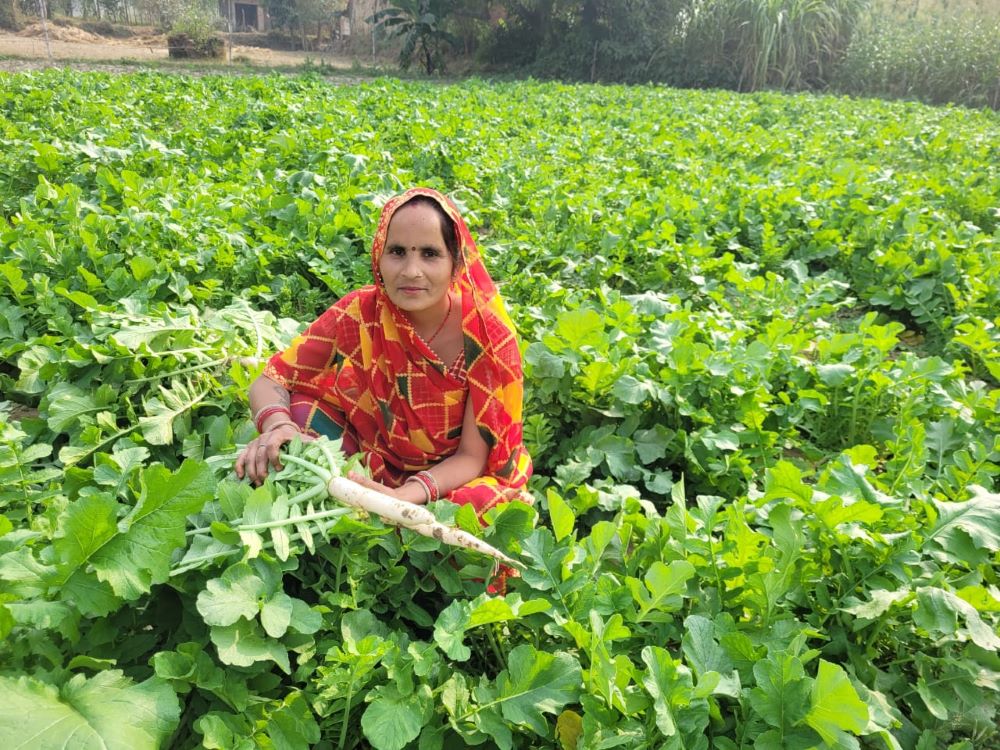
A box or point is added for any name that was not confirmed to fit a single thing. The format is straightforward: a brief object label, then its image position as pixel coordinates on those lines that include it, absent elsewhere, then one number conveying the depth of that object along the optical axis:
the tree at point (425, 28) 27.75
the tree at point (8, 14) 35.66
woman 2.16
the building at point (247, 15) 45.09
